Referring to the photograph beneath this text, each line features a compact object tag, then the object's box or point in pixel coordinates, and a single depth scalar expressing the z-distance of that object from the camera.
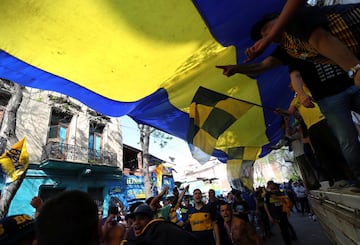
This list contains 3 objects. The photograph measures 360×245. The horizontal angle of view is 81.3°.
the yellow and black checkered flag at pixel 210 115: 3.10
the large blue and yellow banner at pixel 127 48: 1.85
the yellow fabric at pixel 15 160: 6.53
